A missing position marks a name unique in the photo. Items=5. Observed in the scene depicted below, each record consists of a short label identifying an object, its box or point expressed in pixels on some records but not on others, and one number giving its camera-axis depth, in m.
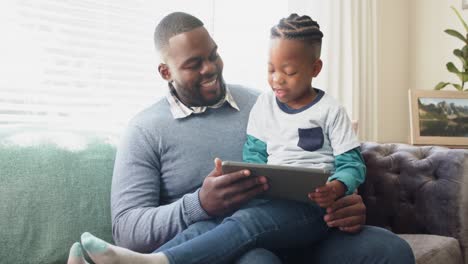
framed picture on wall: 2.40
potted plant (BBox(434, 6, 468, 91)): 2.55
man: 1.23
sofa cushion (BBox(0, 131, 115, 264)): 1.34
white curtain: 2.83
